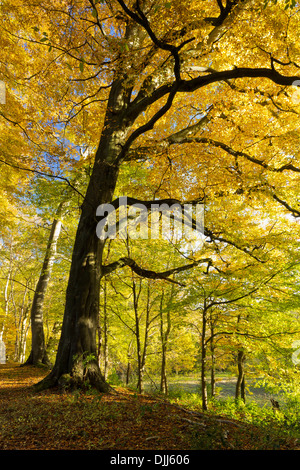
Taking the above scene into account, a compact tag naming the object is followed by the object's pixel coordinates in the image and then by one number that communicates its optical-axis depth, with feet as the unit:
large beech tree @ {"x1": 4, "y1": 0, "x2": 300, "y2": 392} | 13.69
